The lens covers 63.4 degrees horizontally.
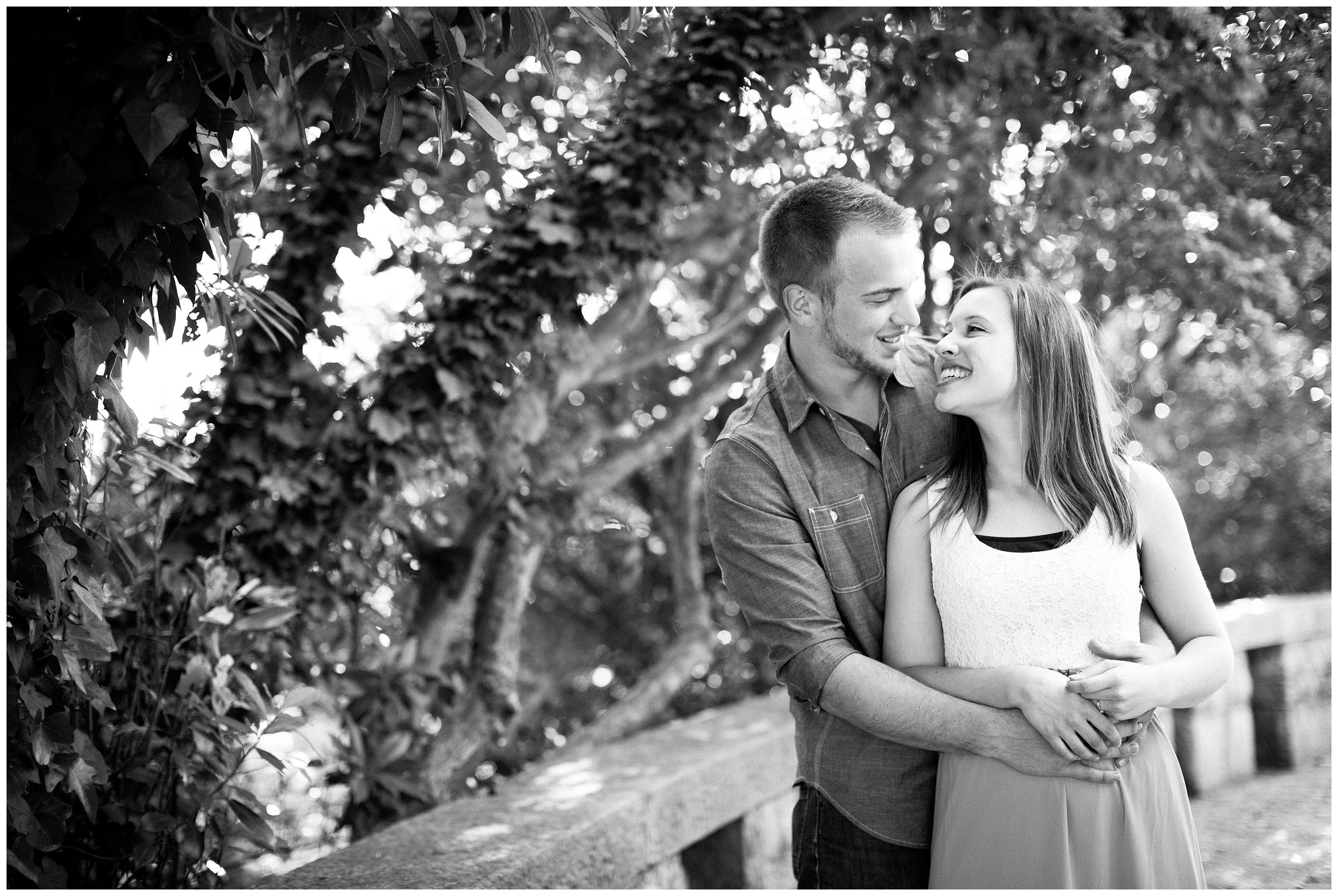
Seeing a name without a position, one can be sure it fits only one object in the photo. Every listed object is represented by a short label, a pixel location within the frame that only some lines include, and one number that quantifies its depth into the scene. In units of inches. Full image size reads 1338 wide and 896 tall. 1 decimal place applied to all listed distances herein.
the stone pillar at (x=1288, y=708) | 224.1
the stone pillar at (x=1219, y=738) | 207.8
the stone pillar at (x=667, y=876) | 123.6
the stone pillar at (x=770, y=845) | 147.3
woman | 76.1
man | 79.5
